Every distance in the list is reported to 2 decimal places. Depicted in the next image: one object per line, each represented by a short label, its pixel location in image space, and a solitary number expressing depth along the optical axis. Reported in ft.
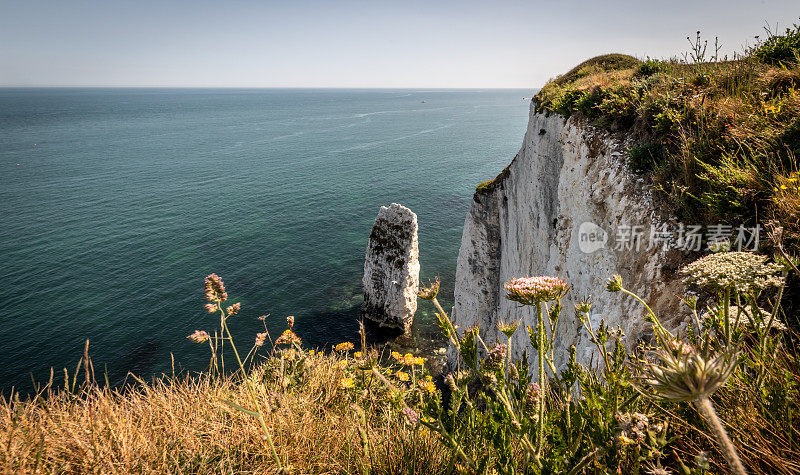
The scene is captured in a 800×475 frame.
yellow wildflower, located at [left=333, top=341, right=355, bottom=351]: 24.18
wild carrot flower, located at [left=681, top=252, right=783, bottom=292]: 7.61
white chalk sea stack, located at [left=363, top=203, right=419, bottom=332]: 89.04
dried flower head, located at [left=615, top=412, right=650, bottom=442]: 6.54
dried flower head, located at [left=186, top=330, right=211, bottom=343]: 11.07
